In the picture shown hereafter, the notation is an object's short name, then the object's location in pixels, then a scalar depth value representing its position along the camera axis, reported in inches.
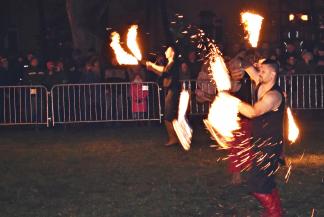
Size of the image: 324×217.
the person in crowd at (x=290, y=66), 700.4
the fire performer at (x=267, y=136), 293.4
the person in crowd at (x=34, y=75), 700.4
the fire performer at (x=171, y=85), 526.0
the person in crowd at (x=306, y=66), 700.0
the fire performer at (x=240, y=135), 381.1
